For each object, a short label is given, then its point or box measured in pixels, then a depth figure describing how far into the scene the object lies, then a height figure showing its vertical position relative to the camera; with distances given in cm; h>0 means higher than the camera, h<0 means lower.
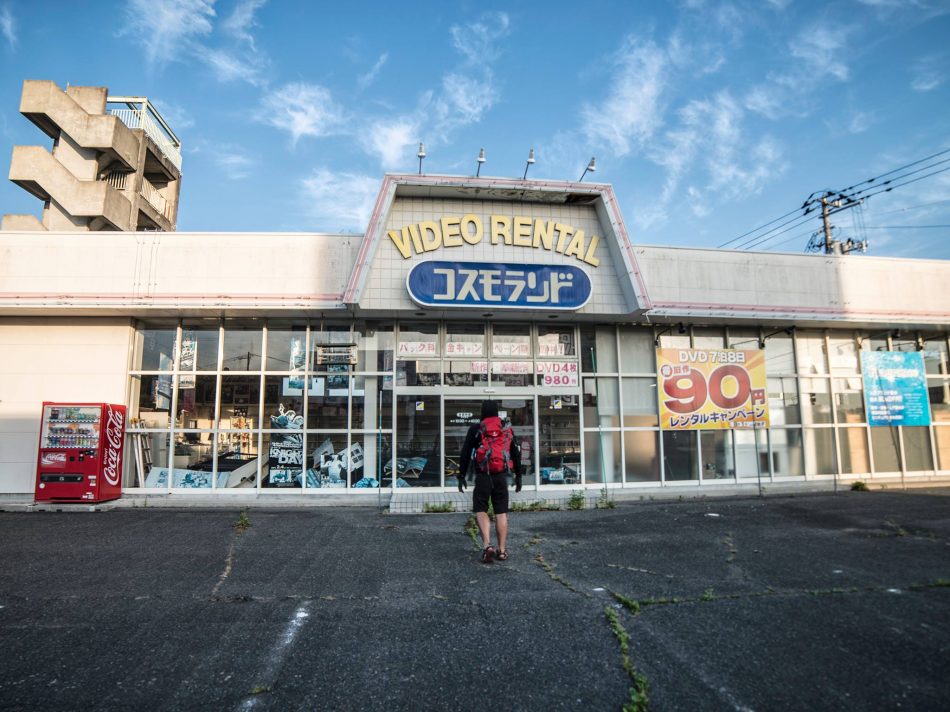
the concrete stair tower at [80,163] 2378 +1260
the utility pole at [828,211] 2566 +1039
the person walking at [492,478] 580 -61
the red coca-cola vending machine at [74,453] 964 -47
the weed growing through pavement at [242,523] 780 -152
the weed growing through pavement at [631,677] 283 -152
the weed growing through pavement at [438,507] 955 -153
